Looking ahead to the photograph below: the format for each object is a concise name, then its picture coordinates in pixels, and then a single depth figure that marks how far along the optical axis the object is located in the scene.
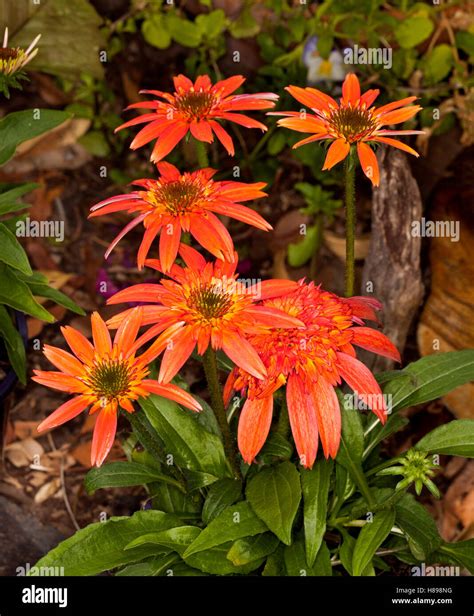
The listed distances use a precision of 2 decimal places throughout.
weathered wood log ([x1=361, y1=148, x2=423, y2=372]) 0.92
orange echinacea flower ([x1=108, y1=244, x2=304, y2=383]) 0.67
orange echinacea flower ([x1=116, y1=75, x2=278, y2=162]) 0.74
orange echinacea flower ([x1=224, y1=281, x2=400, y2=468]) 0.69
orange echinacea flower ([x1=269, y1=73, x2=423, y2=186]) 0.71
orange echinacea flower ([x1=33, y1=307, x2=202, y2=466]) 0.67
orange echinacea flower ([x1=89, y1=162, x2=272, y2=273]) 0.70
